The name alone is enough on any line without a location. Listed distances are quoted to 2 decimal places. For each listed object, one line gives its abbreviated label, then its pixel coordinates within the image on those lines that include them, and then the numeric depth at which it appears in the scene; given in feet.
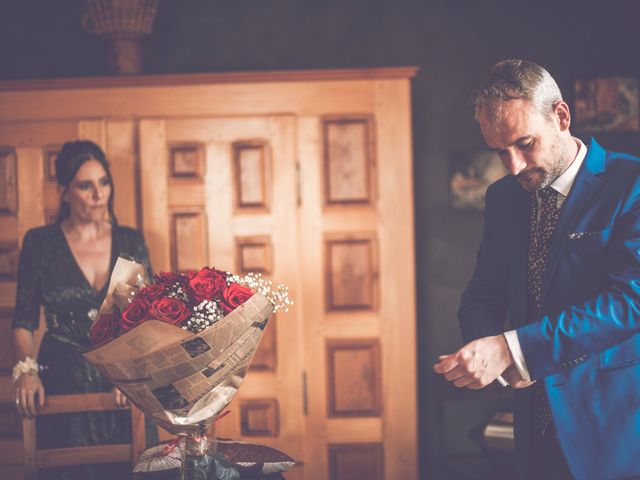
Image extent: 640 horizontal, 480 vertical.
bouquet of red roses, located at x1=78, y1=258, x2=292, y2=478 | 5.07
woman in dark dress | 9.04
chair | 7.20
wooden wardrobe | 10.91
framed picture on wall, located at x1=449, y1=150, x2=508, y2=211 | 12.39
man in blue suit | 5.57
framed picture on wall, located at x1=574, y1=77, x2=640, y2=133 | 12.40
